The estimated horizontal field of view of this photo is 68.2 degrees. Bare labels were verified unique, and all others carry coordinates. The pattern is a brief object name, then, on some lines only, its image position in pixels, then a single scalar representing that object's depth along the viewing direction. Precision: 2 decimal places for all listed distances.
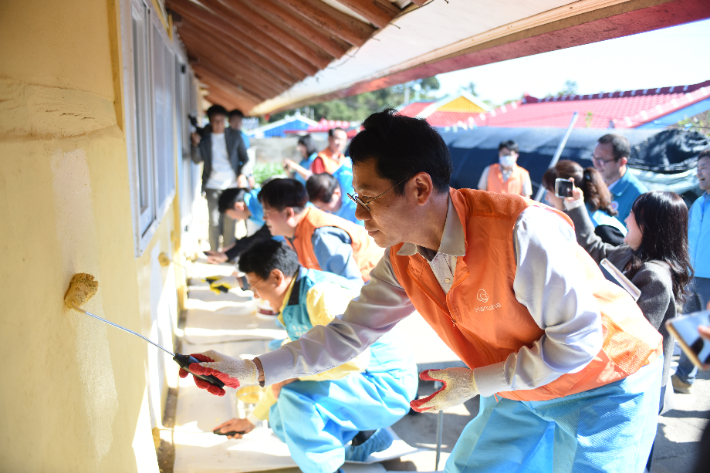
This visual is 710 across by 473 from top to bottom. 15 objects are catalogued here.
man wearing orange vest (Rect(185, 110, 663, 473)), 1.34
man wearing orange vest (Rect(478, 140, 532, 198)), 6.24
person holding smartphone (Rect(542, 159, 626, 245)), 3.39
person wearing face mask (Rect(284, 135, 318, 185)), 6.79
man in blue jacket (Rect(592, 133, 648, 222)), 3.93
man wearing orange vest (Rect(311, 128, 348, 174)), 5.80
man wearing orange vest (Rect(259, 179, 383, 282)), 3.12
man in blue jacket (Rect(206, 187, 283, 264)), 4.27
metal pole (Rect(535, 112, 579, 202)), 6.61
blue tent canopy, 5.36
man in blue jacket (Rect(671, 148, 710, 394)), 3.35
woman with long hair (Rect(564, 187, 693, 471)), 2.25
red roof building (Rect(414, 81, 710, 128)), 6.91
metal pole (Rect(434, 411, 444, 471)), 2.56
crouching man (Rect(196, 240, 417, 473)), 2.31
